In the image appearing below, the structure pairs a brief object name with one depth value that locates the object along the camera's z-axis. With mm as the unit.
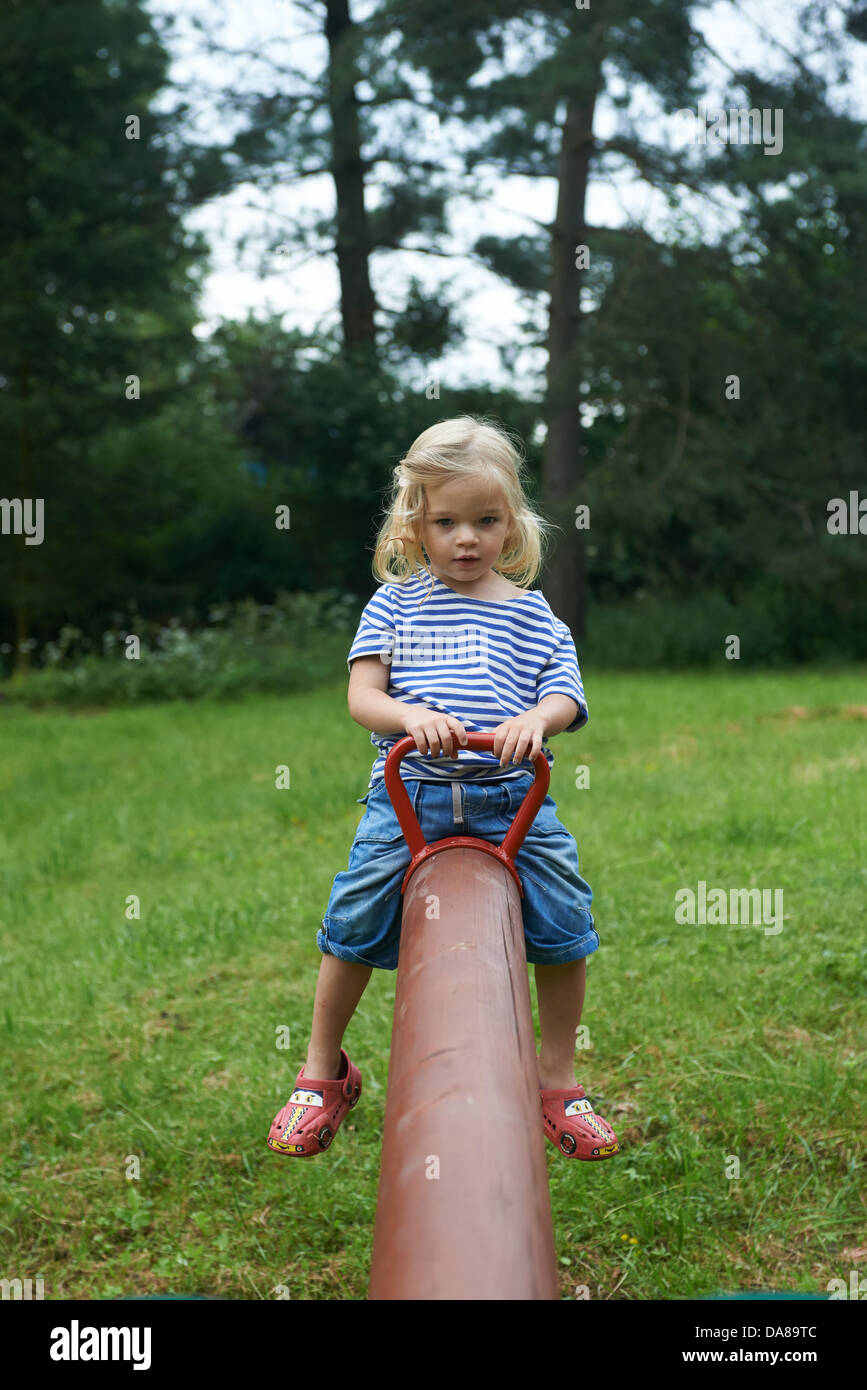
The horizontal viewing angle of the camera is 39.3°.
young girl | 2250
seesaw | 1274
